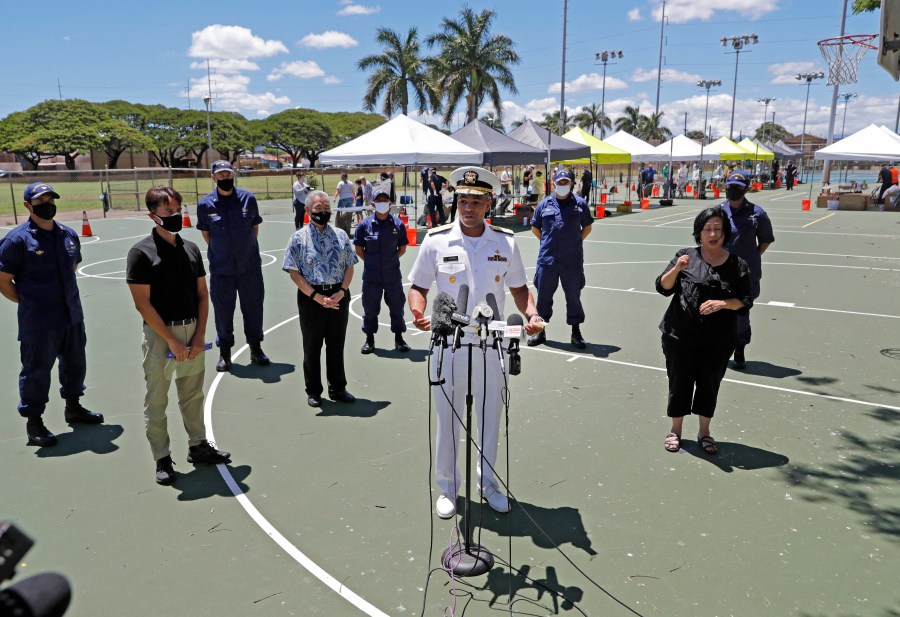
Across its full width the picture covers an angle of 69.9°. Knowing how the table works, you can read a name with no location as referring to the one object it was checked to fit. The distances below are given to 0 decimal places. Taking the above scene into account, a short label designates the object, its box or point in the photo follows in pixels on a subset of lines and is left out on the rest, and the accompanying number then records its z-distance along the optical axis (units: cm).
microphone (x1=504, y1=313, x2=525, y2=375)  321
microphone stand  371
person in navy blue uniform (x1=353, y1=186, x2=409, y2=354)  805
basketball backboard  695
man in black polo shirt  455
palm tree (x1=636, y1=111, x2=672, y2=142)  9619
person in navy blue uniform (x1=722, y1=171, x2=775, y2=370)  688
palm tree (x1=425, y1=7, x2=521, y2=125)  4331
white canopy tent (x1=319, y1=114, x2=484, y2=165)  1859
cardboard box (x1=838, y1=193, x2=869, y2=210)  2816
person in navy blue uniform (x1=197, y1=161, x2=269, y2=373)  714
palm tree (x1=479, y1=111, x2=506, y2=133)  7662
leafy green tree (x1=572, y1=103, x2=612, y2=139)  9038
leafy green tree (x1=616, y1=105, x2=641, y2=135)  9250
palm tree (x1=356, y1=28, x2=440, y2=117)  4612
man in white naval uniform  401
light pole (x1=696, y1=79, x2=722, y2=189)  5981
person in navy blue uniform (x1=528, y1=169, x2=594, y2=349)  811
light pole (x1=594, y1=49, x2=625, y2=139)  4828
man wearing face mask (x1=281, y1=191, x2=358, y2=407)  614
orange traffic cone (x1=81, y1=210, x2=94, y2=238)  2027
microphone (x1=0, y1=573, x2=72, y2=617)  126
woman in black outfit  492
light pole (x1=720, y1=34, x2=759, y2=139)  4994
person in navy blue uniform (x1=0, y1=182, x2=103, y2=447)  525
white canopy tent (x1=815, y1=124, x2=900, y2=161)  2635
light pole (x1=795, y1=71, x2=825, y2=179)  7331
